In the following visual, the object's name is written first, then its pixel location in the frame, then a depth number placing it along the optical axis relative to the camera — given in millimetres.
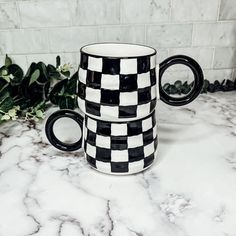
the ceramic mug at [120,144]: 463
